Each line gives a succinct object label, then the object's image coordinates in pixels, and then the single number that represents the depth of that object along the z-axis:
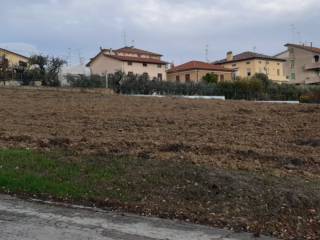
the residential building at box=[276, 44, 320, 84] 95.50
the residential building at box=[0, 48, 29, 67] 70.26
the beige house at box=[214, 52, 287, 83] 93.44
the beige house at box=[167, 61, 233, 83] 82.56
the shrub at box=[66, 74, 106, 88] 40.97
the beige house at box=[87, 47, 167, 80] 75.56
